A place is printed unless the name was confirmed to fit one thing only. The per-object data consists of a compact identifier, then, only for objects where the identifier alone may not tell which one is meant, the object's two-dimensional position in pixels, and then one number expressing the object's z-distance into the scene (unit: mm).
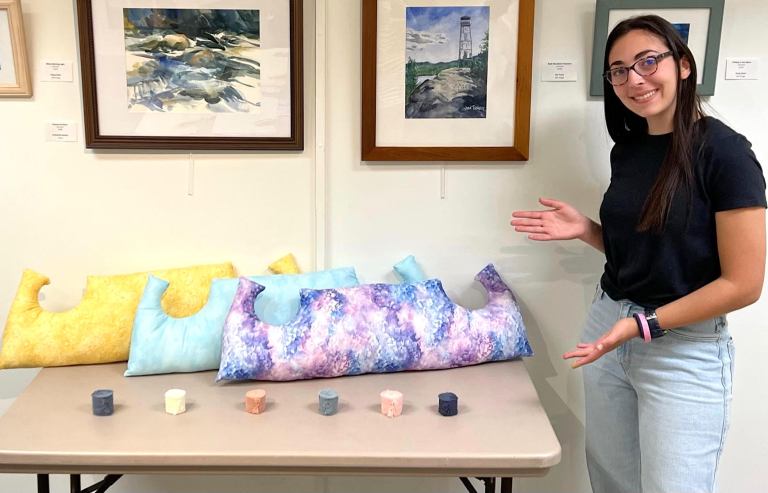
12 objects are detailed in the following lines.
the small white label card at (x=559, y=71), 1807
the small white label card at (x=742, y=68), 1776
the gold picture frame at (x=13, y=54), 1728
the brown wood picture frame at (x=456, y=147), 1760
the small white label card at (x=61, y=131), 1823
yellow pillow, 1697
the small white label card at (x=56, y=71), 1792
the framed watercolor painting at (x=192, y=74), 1760
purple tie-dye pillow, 1571
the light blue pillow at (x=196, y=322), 1642
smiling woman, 1265
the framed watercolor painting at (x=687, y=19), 1734
